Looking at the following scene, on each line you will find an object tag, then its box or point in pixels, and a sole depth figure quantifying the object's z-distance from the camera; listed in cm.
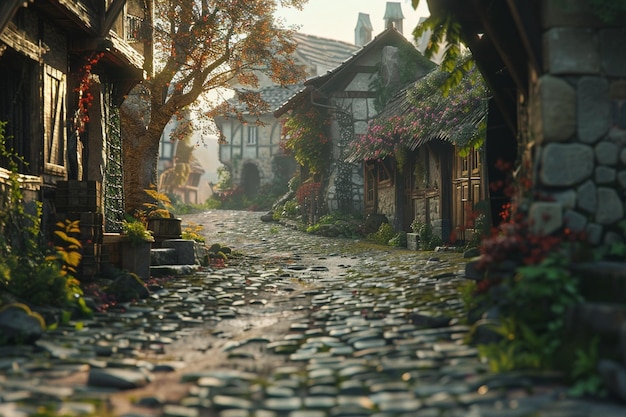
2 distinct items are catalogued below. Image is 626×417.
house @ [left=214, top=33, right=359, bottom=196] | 3506
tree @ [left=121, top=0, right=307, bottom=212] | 1555
